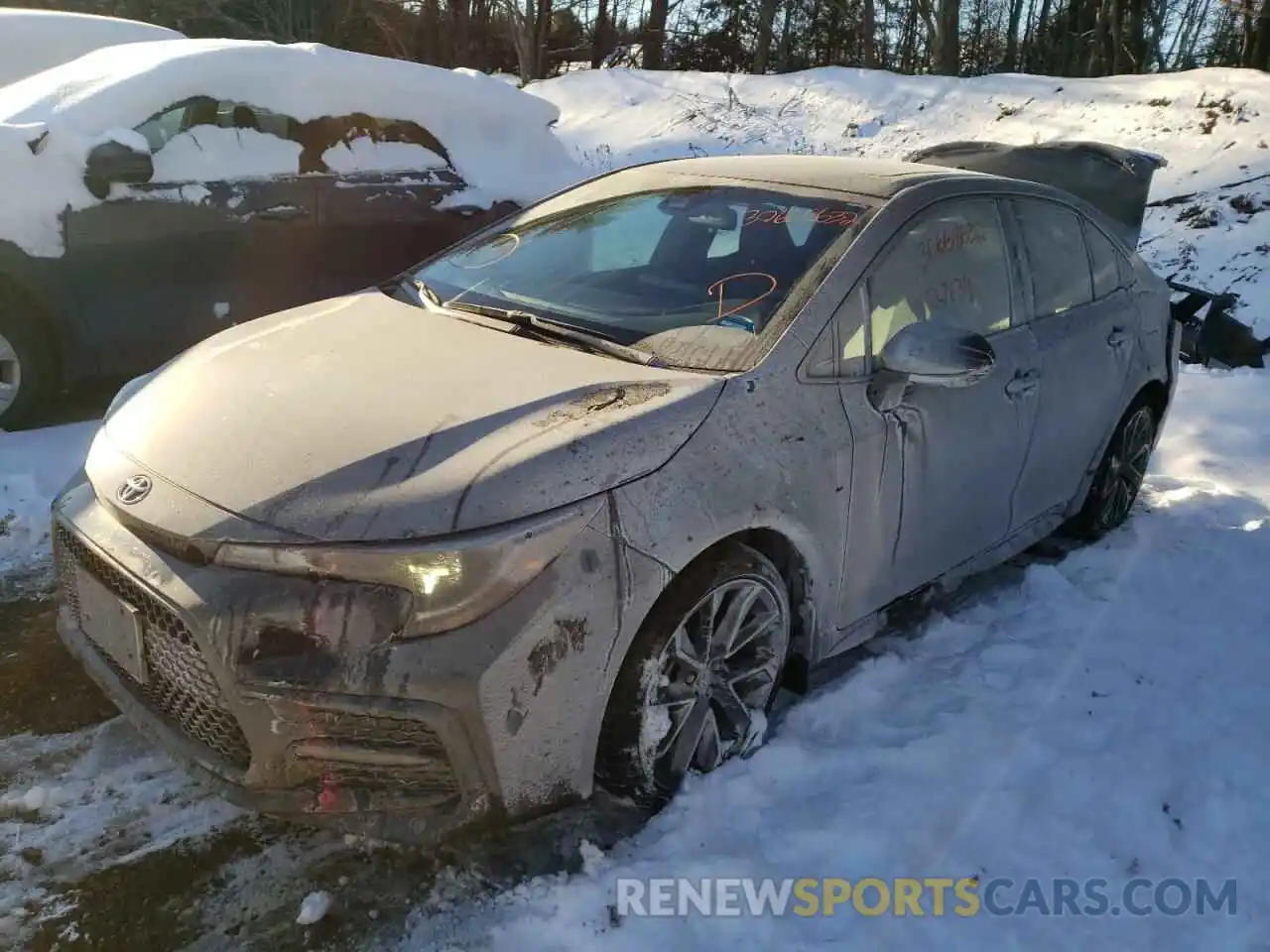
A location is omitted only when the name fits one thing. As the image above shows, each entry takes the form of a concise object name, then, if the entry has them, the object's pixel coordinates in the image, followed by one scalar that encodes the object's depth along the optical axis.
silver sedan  2.09
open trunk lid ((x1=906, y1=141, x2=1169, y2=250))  7.14
